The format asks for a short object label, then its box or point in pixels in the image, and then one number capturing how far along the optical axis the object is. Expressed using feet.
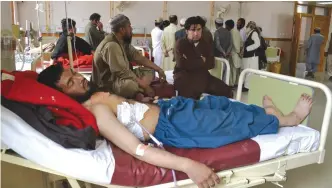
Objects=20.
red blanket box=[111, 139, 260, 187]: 4.44
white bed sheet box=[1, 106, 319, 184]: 4.24
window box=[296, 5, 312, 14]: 29.40
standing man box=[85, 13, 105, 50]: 14.75
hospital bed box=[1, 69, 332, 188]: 4.26
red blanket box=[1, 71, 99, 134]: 4.58
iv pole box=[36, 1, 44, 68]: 11.44
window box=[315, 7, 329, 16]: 30.72
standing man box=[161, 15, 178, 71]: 18.28
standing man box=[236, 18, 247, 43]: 20.42
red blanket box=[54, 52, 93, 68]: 11.71
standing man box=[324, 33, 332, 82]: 26.68
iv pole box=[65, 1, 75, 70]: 8.25
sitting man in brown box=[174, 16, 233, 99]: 9.54
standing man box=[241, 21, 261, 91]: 18.08
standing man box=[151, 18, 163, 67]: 19.22
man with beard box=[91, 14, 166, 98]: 8.46
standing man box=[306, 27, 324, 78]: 25.94
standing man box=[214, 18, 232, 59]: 17.83
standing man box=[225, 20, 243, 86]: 18.35
